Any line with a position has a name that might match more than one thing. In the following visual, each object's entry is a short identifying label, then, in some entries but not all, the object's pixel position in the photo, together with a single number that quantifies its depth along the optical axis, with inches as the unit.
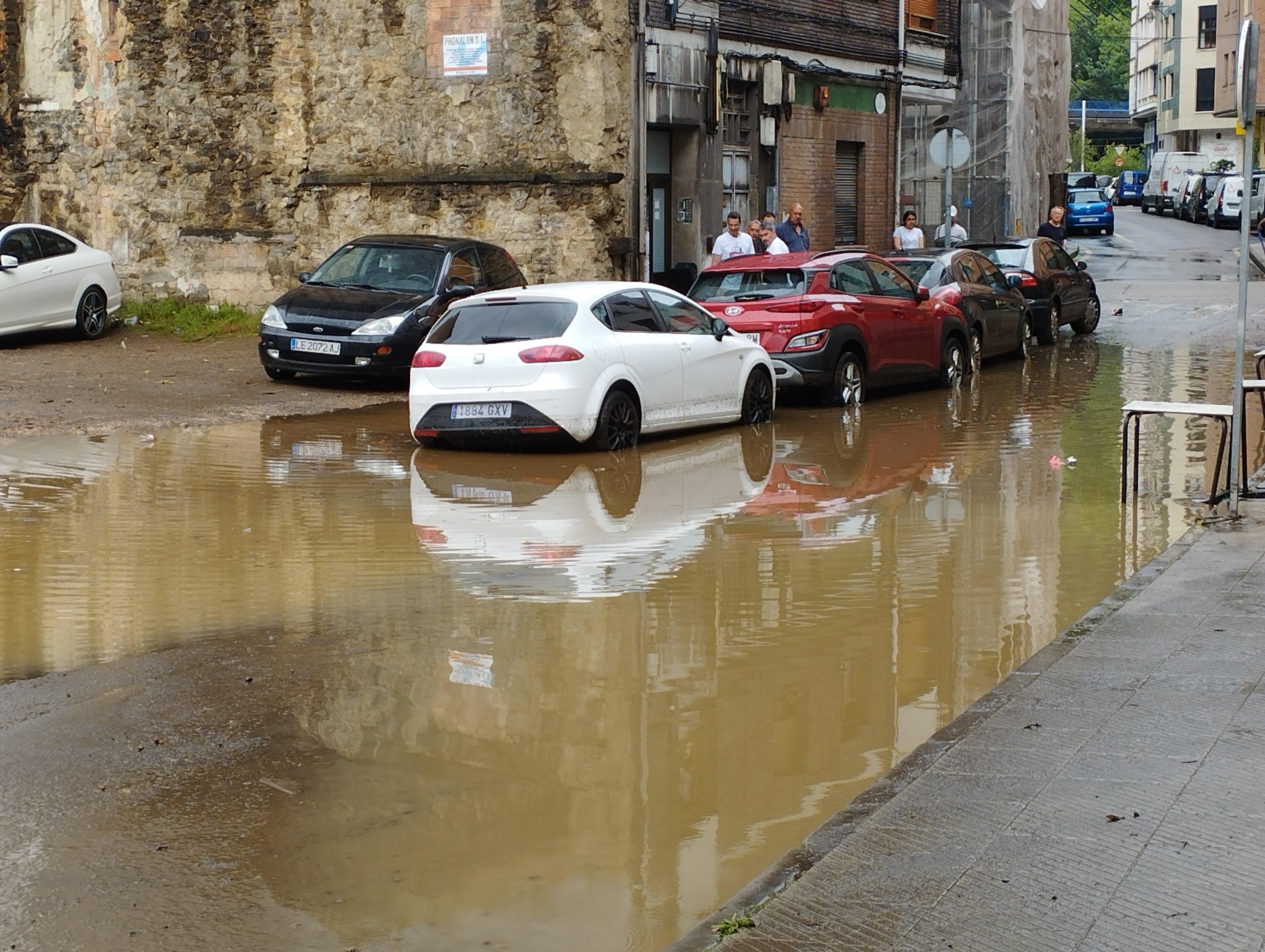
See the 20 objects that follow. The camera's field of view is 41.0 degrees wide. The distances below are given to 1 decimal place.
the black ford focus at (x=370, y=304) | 706.2
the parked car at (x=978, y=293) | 795.4
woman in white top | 1081.4
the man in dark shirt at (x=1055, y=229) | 1152.8
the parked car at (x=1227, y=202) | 2111.2
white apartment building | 3659.0
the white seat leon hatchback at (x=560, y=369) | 526.0
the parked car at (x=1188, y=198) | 2481.5
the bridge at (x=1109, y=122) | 4611.2
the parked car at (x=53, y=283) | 810.8
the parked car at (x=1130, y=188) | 3484.3
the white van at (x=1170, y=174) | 2768.2
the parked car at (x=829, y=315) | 649.6
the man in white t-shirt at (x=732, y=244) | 916.0
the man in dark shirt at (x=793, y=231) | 967.6
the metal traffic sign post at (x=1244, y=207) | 360.2
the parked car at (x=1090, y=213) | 2235.5
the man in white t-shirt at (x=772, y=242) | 925.8
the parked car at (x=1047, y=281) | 936.9
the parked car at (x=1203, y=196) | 2372.0
